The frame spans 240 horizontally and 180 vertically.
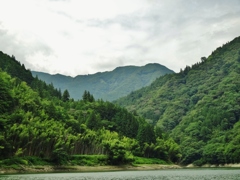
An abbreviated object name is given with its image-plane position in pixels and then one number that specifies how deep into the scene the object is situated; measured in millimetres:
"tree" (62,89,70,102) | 188650
